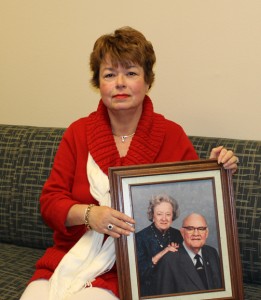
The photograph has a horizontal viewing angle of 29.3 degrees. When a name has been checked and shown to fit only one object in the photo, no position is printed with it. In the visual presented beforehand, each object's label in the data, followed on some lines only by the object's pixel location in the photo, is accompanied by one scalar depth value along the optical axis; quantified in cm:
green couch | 192
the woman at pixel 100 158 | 156
